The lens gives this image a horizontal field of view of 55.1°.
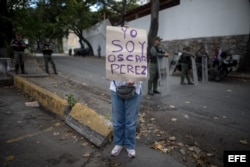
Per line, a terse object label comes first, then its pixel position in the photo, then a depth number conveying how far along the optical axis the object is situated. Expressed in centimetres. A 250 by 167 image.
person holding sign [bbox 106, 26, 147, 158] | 344
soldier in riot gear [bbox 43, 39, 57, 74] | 1192
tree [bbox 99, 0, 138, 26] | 2336
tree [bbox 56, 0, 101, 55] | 2794
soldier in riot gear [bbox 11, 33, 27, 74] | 1012
